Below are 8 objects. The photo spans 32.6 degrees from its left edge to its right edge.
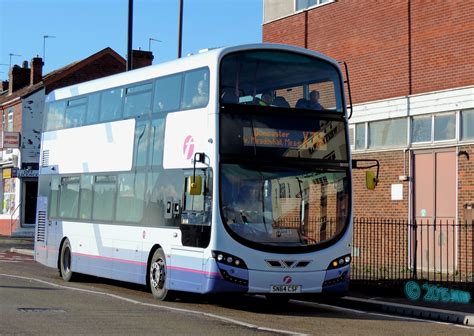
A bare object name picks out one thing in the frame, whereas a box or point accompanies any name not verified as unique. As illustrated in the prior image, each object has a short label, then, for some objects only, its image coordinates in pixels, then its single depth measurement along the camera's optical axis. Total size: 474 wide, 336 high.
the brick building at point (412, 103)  19.53
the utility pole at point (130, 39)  24.98
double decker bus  12.94
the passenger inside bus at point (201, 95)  13.43
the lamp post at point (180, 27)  26.76
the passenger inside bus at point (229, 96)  13.17
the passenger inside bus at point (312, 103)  13.63
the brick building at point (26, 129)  43.69
